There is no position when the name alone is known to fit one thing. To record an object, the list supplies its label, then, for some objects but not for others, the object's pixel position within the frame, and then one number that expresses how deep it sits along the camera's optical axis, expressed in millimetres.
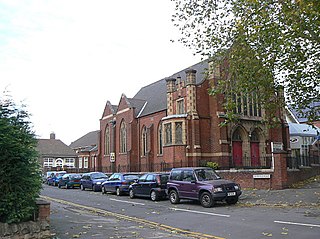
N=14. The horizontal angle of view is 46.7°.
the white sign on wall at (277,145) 36812
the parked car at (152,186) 20141
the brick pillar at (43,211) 9617
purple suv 16562
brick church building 32844
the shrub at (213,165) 29953
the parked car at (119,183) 24156
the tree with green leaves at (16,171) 8852
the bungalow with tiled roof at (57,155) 74062
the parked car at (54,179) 39238
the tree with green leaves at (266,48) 12672
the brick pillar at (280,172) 21781
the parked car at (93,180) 28841
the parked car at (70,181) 33625
